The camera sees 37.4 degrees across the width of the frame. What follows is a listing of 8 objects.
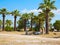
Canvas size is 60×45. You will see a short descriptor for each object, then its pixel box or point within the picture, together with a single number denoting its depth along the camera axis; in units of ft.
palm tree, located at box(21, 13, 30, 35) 136.89
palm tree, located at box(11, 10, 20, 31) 132.55
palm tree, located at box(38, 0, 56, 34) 87.81
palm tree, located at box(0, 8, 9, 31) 128.35
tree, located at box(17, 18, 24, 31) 170.68
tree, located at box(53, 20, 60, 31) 161.15
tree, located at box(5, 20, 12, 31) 193.58
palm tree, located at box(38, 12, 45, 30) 114.54
